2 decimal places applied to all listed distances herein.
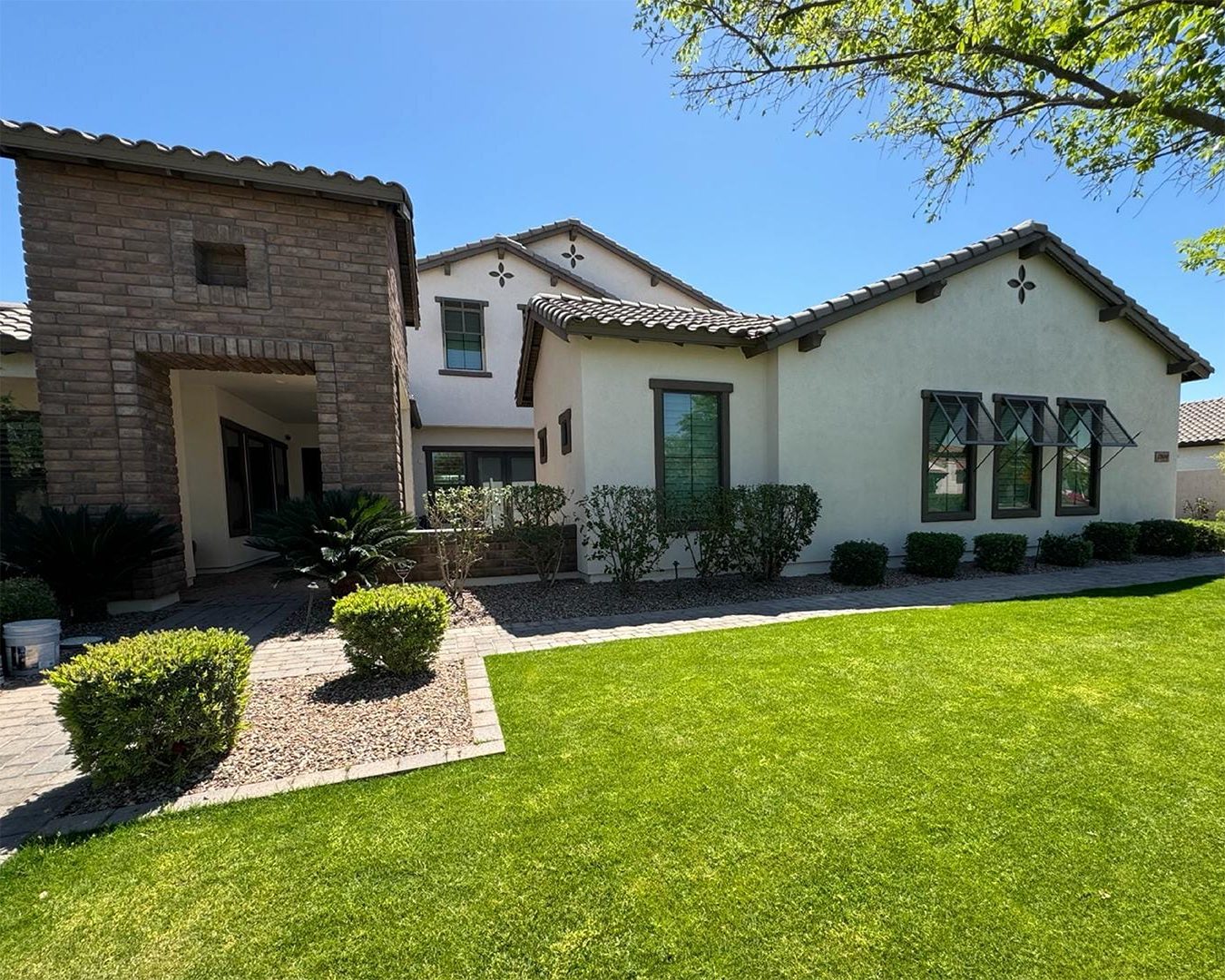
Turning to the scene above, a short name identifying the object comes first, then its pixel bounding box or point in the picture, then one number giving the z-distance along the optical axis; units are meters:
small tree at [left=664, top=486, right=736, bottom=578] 8.16
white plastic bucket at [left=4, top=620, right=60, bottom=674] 5.02
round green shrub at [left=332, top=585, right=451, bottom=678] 4.51
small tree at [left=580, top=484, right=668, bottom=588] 7.73
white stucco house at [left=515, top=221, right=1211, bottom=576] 8.80
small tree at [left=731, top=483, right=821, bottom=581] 8.32
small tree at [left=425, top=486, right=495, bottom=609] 7.68
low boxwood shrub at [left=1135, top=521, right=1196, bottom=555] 11.67
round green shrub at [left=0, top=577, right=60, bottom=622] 5.58
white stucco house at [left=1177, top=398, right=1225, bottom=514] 19.14
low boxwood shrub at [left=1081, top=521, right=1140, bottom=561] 10.89
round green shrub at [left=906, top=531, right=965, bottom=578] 9.17
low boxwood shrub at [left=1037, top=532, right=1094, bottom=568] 10.30
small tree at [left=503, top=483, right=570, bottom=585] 8.32
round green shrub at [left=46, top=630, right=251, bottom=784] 2.93
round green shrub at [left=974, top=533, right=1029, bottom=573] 9.58
